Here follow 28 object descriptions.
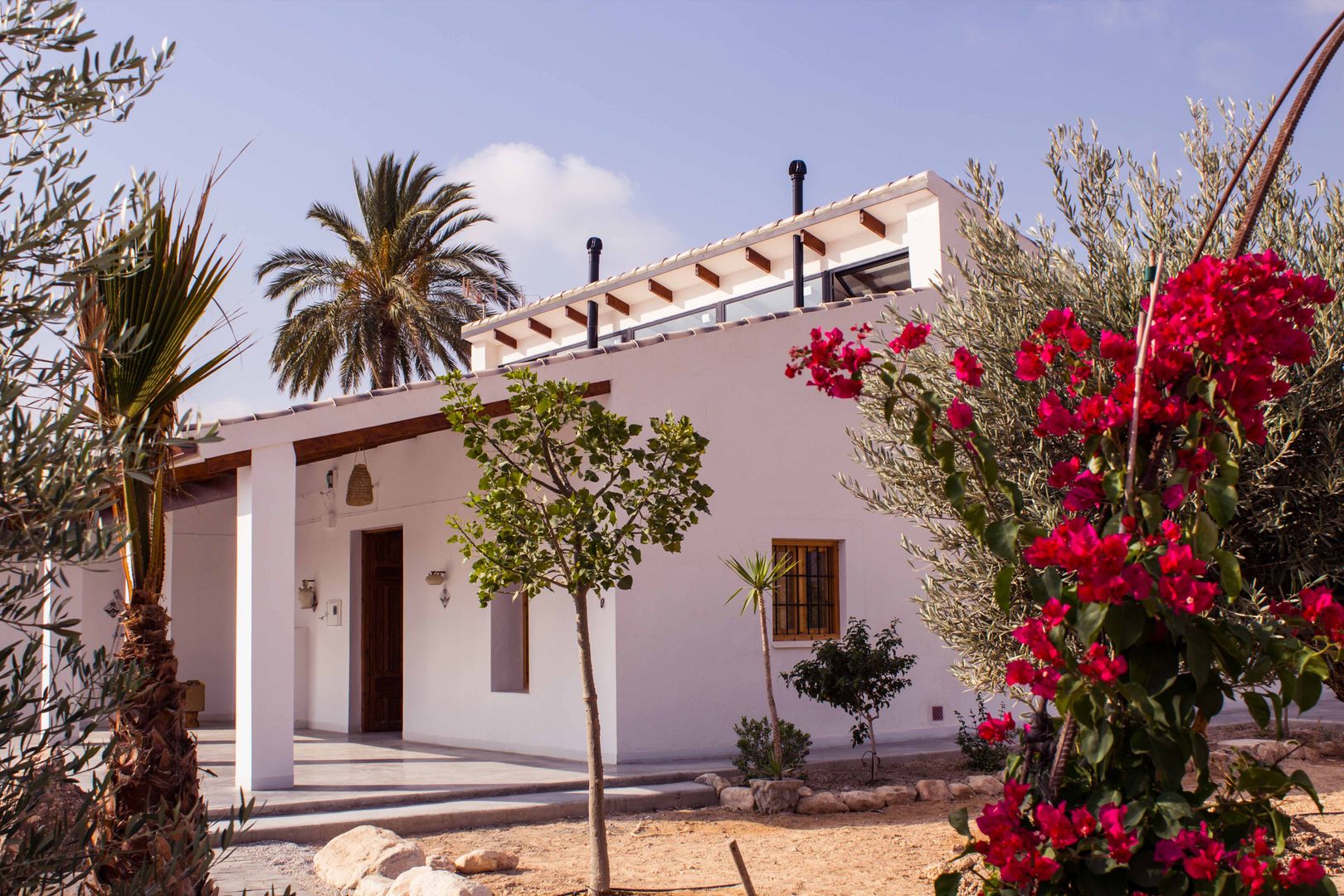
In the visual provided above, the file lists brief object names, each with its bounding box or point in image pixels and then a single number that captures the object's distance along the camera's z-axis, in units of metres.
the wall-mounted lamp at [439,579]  12.74
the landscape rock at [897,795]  9.47
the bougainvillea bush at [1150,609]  2.65
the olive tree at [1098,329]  4.75
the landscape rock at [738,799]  9.34
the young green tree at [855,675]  10.24
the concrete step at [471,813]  8.00
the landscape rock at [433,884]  5.97
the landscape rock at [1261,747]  9.98
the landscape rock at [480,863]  7.10
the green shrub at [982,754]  10.51
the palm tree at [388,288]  23.38
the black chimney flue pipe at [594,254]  20.29
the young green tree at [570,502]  6.59
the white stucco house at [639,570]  9.55
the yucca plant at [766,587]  9.59
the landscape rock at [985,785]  9.70
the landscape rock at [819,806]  9.23
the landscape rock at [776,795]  9.19
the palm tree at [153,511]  3.68
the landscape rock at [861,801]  9.33
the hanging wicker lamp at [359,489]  12.66
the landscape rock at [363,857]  6.77
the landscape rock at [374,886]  6.35
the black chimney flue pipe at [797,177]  16.19
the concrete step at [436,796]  8.48
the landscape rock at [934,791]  9.73
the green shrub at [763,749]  9.70
